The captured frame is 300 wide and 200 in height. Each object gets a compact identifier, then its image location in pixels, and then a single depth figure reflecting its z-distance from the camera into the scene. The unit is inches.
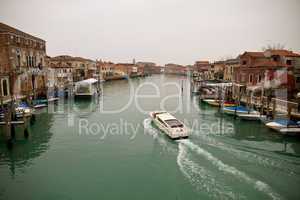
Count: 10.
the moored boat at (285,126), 630.5
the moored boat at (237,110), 856.9
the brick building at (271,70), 1013.2
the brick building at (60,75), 1569.6
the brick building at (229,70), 1587.1
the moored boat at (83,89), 1368.1
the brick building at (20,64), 1029.2
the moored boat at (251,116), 811.1
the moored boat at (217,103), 1045.6
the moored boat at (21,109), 748.0
